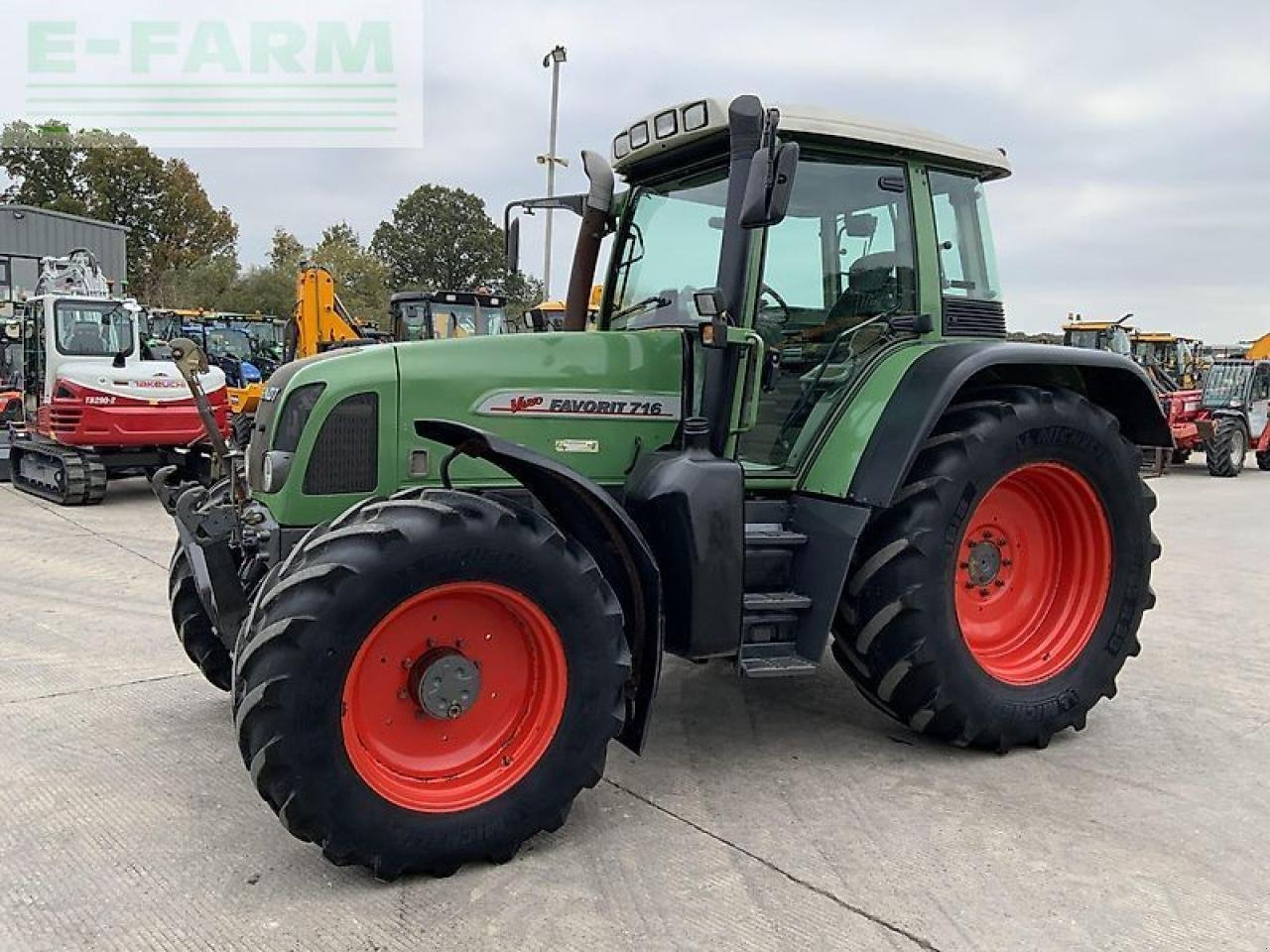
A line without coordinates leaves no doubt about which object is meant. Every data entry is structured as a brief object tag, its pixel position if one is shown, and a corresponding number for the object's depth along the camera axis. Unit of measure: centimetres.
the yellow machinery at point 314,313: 1423
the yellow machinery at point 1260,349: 1927
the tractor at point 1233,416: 1634
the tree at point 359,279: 4250
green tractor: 301
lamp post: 1836
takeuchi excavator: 1116
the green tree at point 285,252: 4522
